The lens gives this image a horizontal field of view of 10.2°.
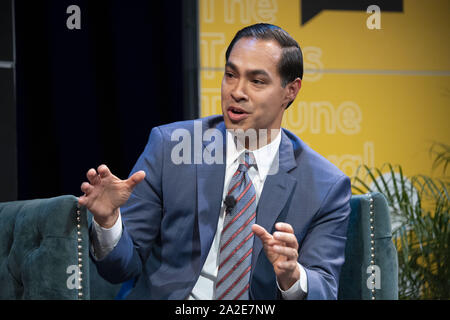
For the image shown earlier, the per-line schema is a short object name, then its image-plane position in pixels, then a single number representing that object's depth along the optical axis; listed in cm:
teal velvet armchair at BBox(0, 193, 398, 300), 503
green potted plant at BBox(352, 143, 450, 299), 586
